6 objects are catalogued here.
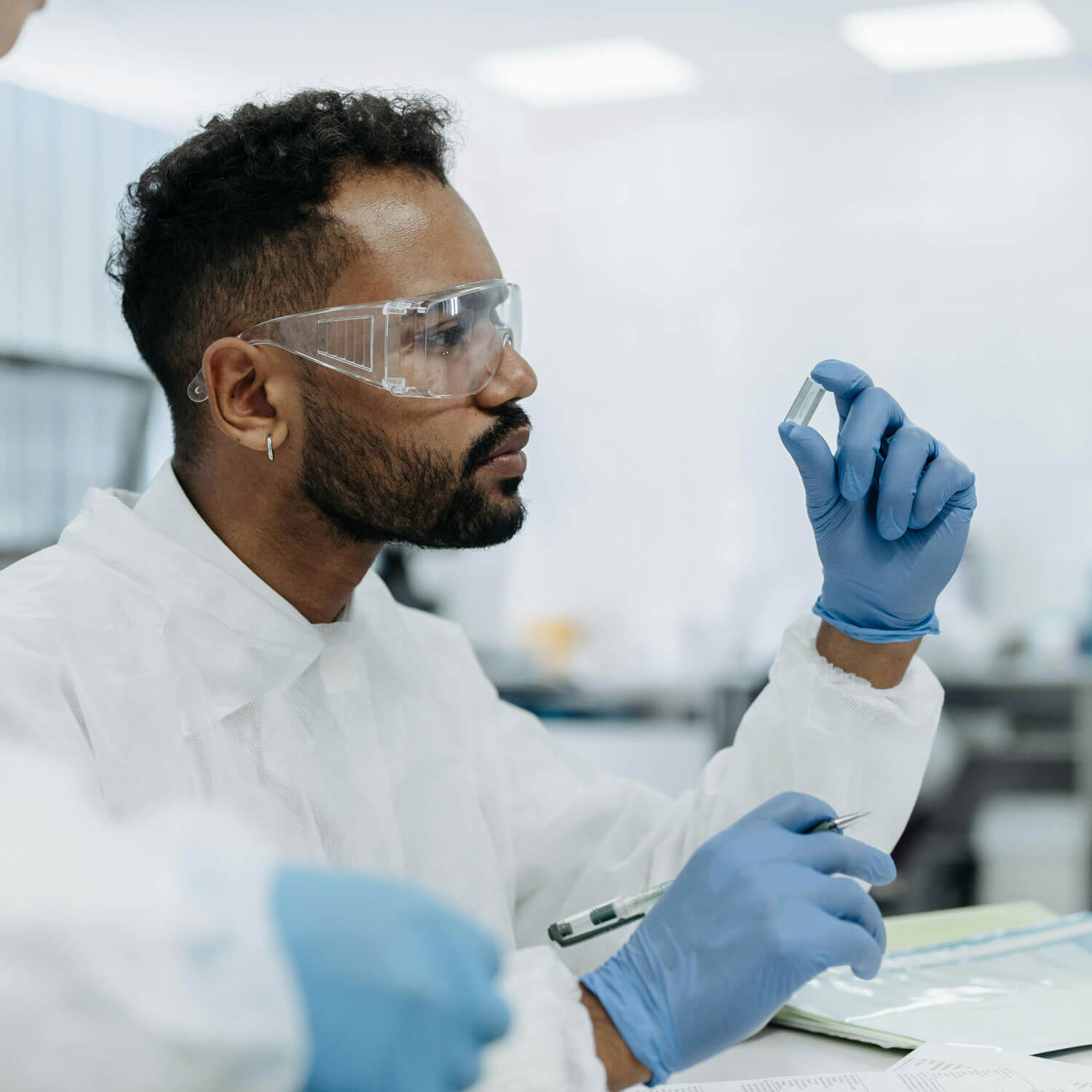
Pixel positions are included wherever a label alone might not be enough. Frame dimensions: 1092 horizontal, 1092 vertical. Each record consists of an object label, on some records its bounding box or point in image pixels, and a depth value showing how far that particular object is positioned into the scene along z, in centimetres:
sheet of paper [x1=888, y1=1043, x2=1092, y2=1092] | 84
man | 103
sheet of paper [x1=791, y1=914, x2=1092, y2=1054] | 95
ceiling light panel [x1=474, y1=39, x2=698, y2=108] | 413
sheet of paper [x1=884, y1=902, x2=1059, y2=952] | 124
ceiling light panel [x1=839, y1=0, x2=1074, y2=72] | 368
